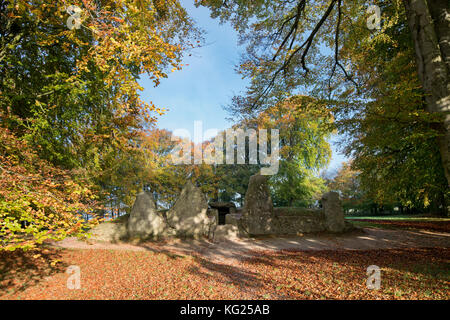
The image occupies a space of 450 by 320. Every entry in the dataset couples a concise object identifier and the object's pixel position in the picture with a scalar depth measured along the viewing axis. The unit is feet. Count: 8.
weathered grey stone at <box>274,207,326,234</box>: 32.94
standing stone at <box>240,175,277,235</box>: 32.07
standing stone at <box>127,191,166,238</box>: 29.32
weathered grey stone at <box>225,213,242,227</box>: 31.83
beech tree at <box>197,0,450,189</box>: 25.03
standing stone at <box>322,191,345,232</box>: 33.19
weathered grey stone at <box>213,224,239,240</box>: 30.17
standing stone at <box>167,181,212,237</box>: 30.86
